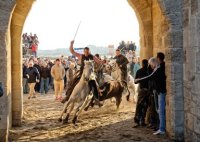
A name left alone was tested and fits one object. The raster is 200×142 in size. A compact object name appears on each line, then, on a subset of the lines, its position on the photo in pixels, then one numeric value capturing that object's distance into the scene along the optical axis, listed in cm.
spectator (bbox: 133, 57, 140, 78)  1656
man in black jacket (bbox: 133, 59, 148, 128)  948
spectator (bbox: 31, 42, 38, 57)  2798
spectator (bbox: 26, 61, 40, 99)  1597
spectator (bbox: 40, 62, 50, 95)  1834
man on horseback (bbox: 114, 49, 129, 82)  1350
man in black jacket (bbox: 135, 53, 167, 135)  857
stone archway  768
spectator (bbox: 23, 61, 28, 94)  1758
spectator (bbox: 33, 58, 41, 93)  1809
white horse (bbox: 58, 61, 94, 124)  1027
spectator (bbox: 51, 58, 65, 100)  1501
